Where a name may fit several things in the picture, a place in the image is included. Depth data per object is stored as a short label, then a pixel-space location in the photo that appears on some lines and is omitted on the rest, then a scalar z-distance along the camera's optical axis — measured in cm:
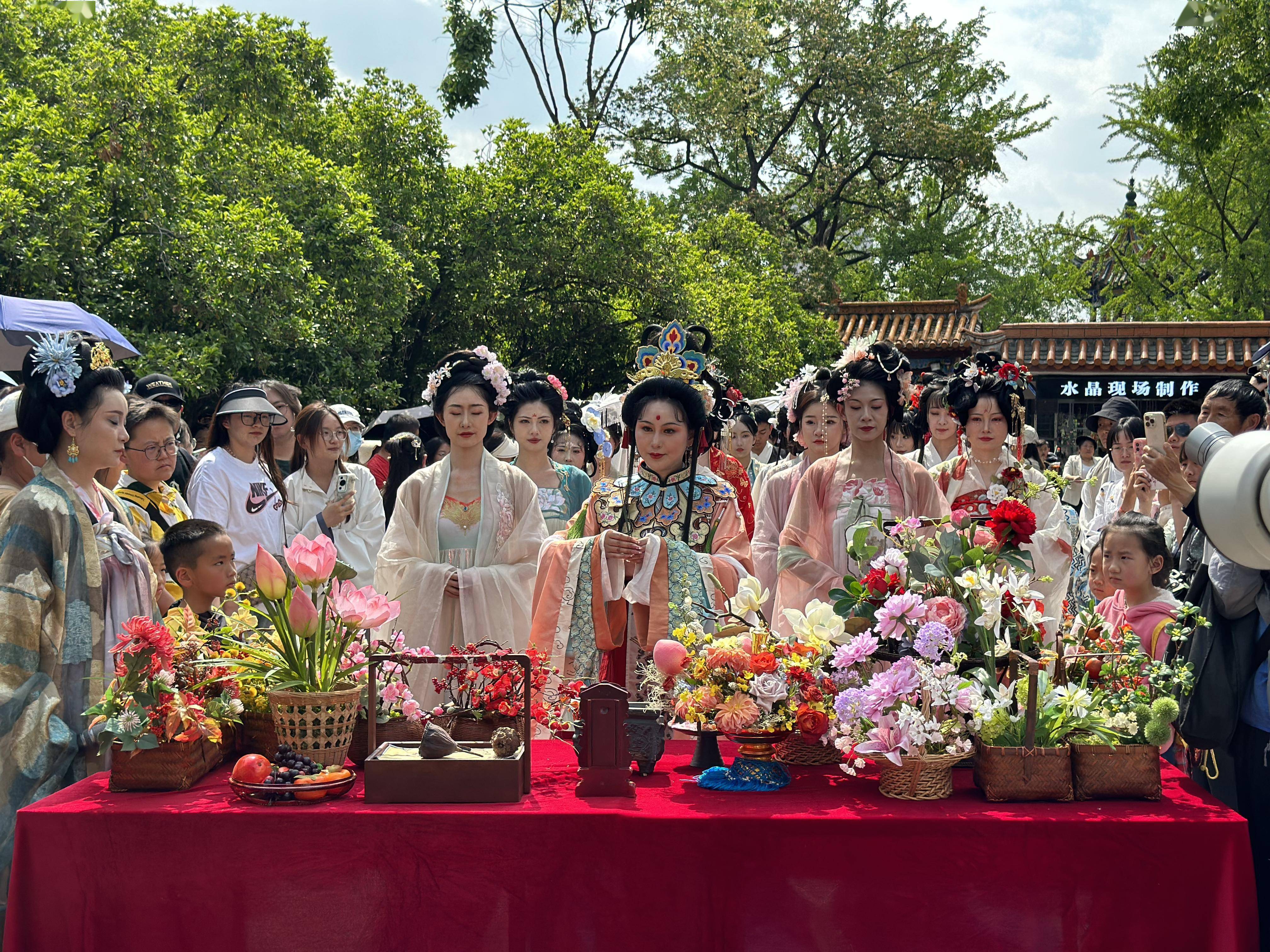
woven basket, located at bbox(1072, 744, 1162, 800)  248
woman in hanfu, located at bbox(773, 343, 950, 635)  387
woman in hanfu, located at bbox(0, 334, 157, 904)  297
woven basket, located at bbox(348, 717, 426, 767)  272
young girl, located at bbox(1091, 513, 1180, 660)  370
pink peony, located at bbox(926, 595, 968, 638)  259
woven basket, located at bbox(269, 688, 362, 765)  255
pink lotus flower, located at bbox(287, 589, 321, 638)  256
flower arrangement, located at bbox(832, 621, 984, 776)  246
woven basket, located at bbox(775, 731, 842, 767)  279
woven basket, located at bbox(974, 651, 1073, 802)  248
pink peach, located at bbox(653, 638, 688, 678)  273
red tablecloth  236
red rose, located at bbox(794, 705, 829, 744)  262
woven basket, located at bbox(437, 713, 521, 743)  278
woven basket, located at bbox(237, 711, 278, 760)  273
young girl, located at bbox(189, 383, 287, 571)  492
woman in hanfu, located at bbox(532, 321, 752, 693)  367
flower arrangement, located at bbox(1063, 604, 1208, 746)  251
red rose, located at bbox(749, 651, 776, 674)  262
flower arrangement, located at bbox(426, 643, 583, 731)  279
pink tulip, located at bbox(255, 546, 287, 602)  254
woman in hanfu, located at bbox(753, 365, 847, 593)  450
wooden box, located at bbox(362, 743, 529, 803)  247
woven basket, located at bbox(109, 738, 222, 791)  254
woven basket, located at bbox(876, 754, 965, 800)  248
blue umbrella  672
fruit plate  244
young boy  364
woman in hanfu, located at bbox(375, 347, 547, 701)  408
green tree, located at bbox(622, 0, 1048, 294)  2016
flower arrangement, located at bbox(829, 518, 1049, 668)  259
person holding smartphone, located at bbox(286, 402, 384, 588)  524
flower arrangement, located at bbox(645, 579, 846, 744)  261
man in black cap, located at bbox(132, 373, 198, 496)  562
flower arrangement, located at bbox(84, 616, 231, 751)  252
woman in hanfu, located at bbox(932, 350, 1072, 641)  503
